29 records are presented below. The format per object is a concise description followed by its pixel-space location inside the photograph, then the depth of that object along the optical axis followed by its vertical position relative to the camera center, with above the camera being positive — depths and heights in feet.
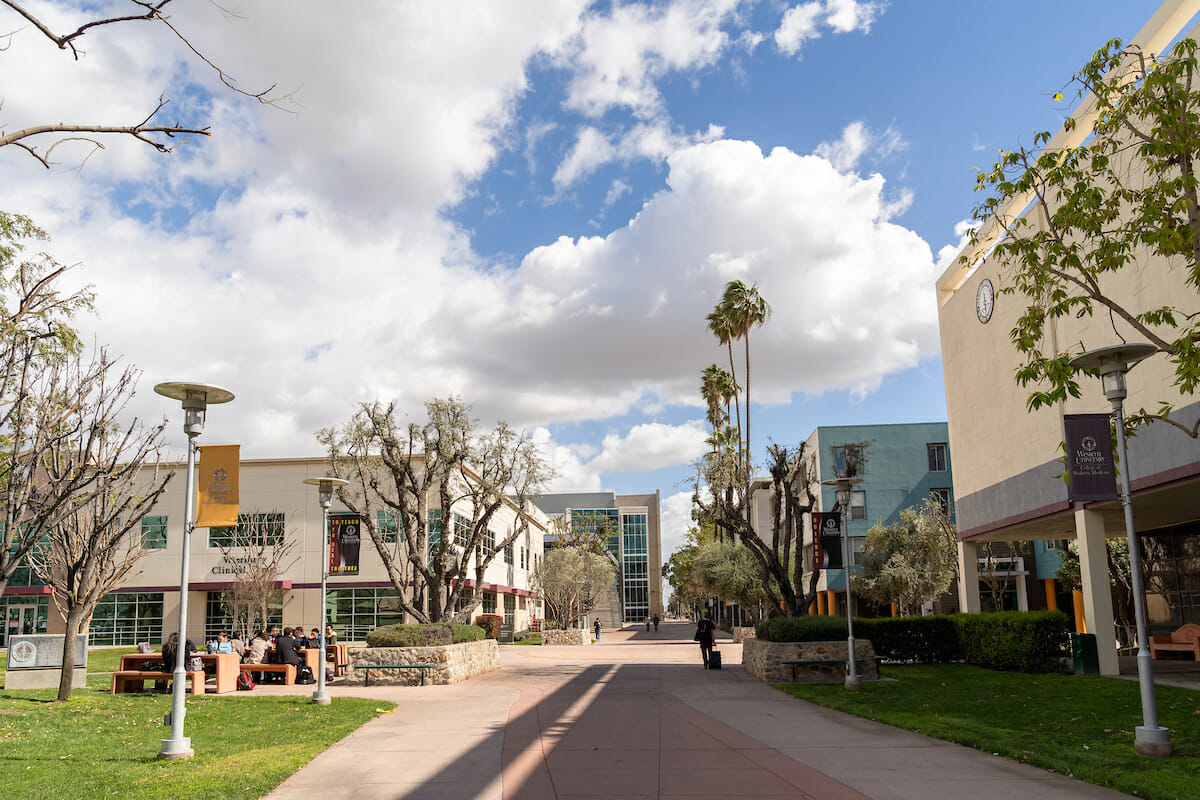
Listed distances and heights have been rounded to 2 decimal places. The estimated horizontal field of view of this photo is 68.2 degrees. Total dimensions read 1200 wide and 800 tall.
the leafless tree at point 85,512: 52.85 +3.86
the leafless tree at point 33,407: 44.57 +9.24
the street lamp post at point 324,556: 52.80 +0.32
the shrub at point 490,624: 150.02 -11.33
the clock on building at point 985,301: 82.54 +22.54
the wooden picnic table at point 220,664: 60.70 -6.94
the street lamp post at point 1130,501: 32.48 +1.48
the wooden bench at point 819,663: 66.54 -8.53
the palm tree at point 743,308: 148.66 +40.08
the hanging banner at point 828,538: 70.28 +0.75
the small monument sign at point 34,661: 60.23 -6.30
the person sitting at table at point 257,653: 72.13 -7.22
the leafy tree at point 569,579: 163.73 -4.59
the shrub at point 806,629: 68.39 -6.22
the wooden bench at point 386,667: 69.26 -8.41
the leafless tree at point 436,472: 86.89 +8.81
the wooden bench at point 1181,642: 75.20 -9.13
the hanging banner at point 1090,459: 37.47 +3.44
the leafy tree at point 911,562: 141.38 -2.79
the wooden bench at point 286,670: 67.74 -8.20
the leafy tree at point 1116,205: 37.04 +14.64
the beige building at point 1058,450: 57.88 +7.61
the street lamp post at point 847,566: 60.80 -1.38
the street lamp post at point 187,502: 33.27 +2.54
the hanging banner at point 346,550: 70.69 +0.85
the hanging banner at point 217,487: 36.86 +3.20
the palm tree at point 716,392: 191.62 +34.32
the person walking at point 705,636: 87.37 -8.34
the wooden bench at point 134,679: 58.78 -7.47
